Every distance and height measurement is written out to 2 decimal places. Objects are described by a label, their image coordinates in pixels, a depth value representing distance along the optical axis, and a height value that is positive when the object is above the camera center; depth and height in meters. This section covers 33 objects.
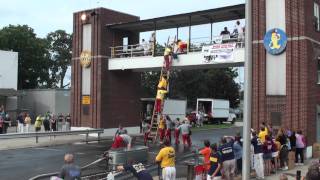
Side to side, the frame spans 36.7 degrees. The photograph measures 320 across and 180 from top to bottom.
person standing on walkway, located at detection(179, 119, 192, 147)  26.27 -1.76
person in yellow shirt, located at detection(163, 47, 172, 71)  30.61 +2.63
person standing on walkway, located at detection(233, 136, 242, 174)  16.23 -1.64
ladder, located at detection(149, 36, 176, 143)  28.38 -1.38
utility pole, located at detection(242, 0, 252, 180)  10.71 +0.11
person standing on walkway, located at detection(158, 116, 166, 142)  27.94 -1.65
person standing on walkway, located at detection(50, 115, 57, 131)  34.03 -1.76
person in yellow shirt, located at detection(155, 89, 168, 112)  28.55 +0.09
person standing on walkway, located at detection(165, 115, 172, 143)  27.99 -1.63
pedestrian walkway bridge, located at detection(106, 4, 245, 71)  28.78 +3.54
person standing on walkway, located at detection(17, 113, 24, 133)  34.09 -1.77
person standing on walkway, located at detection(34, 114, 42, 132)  33.06 -1.72
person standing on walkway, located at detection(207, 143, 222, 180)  13.34 -1.84
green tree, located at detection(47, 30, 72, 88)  95.75 +9.34
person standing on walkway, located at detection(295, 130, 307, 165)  21.09 -1.92
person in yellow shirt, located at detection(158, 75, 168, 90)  28.56 +0.99
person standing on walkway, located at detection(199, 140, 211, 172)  14.39 -1.61
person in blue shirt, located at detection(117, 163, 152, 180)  11.23 -1.67
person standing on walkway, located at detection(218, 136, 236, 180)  14.30 -1.74
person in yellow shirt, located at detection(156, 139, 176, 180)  13.30 -1.75
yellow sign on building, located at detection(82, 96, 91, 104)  36.21 -0.02
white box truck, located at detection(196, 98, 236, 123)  57.20 -1.11
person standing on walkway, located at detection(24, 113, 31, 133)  33.97 -1.59
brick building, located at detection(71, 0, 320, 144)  24.91 +1.68
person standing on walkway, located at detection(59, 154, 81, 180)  10.68 -1.62
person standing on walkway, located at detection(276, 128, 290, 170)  19.22 -2.02
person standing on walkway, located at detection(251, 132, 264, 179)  16.69 -1.98
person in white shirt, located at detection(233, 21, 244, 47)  28.44 +4.04
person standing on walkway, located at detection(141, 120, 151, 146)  27.64 -2.10
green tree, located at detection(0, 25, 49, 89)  73.12 +7.29
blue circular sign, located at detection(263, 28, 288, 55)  25.48 +3.16
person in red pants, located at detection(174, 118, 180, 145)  27.20 -1.97
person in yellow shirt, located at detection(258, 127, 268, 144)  18.65 -1.32
